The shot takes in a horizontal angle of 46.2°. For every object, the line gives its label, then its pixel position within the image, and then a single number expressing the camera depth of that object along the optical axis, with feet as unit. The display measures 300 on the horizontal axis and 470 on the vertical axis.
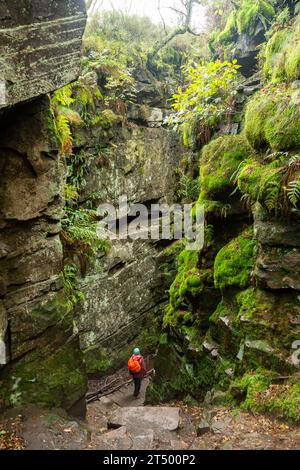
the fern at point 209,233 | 29.58
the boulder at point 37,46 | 16.05
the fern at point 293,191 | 17.69
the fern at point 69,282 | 22.39
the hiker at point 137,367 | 33.91
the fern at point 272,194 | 19.04
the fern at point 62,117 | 22.71
